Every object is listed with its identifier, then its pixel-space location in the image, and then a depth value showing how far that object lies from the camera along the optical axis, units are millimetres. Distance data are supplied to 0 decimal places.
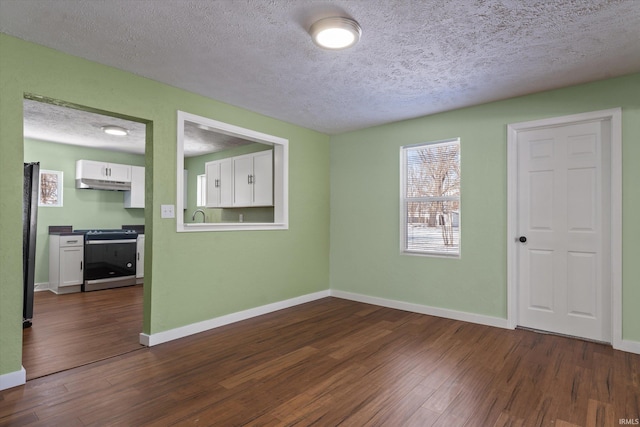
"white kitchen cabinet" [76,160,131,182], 5715
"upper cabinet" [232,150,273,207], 4762
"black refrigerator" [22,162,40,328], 3529
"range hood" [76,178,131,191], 5742
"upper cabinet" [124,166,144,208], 6340
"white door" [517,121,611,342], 3172
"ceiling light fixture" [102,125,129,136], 4639
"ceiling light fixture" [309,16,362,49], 2182
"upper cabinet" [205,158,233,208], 5473
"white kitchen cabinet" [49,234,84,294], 5254
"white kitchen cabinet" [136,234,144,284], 6020
